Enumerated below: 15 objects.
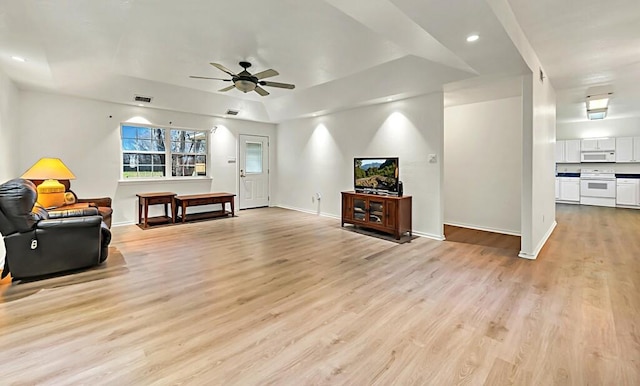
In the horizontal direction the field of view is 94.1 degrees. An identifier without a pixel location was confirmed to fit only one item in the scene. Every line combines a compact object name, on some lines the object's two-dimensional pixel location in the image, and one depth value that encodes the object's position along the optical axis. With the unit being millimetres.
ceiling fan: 4234
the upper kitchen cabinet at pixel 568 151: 9219
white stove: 8484
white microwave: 8555
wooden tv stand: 4949
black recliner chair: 2977
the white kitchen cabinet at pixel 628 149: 8148
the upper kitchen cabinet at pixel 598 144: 8538
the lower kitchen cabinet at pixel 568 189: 9156
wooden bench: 6262
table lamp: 4125
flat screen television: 5332
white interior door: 8117
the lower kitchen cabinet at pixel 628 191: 8039
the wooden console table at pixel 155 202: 5922
